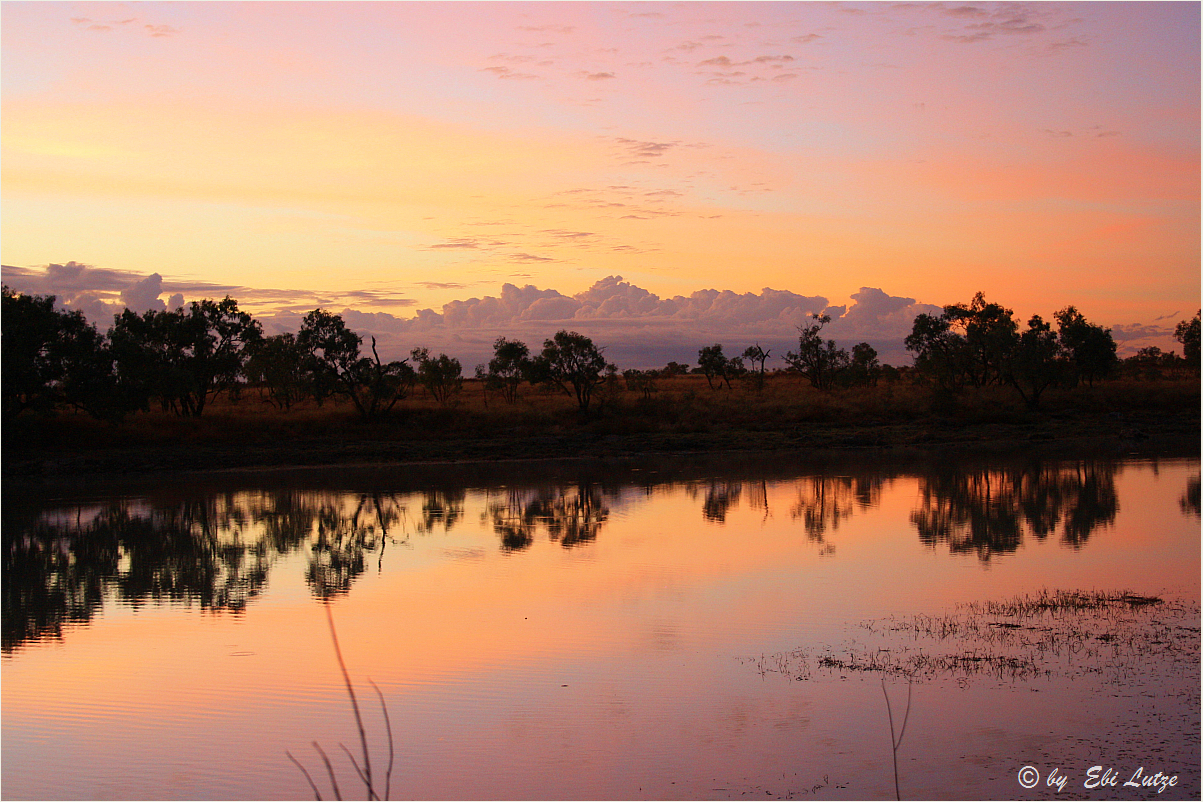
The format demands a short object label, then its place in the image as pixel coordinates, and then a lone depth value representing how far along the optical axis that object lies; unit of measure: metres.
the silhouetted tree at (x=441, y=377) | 66.59
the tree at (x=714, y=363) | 86.00
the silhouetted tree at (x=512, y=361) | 50.34
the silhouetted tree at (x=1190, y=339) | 73.12
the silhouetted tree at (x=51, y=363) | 31.26
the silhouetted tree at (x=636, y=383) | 49.18
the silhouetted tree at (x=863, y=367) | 69.62
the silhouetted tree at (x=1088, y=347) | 56.04
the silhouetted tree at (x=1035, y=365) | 48.41
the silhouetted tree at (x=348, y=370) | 42.38
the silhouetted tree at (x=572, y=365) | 48.25
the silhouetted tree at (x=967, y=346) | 50.28
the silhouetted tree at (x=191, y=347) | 38.59
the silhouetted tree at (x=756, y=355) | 84.75
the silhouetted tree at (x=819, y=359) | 70.12
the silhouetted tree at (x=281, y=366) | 42.41
